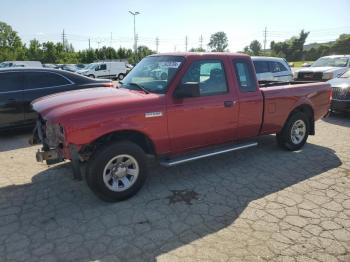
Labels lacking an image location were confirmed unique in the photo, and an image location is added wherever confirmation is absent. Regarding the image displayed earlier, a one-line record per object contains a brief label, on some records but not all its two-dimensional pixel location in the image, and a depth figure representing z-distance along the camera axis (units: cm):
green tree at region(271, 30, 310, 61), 7475
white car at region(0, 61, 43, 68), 2819
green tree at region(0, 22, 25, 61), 6025
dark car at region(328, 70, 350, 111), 965
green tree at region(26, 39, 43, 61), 6062
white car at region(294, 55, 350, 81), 1354
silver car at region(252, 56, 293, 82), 1223
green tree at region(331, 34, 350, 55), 6128
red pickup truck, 405
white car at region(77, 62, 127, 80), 3241
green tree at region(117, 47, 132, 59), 7031
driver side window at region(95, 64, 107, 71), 3258
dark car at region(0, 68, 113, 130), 730
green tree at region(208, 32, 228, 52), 14625
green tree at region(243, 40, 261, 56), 10568
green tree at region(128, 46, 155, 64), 6662
